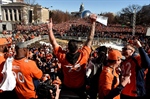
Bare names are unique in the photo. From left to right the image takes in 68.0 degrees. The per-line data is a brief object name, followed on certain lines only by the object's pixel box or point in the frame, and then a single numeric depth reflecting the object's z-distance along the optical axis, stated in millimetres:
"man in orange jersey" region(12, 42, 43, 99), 1654
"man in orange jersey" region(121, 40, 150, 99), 1827
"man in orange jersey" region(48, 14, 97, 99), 1824
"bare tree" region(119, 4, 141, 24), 45691
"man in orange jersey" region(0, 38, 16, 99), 1857
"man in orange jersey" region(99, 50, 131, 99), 1499
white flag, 2046
